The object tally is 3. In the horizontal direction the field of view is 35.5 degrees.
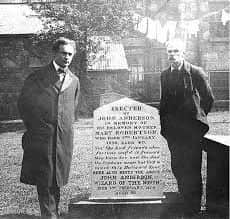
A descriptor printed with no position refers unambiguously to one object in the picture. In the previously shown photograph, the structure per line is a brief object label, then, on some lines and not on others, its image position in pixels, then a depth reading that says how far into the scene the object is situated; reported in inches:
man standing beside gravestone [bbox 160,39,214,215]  176.6
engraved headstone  176.9
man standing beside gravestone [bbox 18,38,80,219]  172.4
